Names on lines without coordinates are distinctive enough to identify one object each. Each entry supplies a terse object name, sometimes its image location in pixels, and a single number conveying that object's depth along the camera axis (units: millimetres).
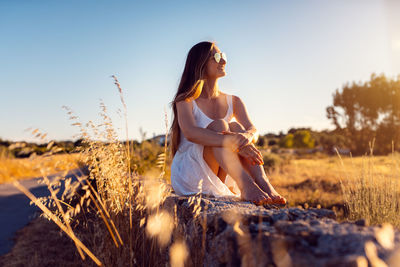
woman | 2354
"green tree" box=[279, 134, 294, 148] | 25347
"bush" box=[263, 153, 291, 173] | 9484
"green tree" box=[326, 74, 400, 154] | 20047
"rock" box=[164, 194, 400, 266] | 860
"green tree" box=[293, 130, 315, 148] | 23266
